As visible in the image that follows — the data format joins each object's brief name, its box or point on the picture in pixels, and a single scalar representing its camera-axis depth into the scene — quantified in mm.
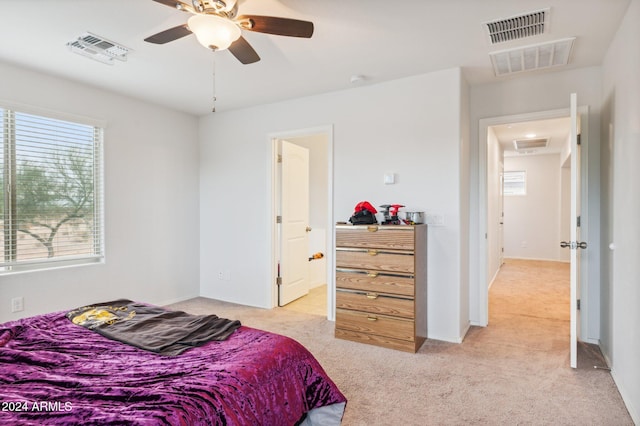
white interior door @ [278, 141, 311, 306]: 4398
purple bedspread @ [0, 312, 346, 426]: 1157
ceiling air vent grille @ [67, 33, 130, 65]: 2615
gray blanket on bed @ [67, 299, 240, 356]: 1701
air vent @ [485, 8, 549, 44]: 2314
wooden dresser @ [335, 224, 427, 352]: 2953
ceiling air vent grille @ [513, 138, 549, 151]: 6426
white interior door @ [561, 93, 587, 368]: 2547
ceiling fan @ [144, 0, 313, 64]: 1840
